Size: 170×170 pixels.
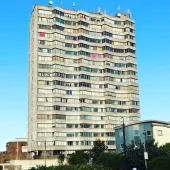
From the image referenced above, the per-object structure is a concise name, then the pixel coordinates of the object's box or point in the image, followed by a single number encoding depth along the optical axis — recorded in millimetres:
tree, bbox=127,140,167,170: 61594
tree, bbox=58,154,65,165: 110312
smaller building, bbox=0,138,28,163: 137875
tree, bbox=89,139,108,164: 103188
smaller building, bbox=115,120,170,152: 89438
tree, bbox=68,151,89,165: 95044
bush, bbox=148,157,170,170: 49912
